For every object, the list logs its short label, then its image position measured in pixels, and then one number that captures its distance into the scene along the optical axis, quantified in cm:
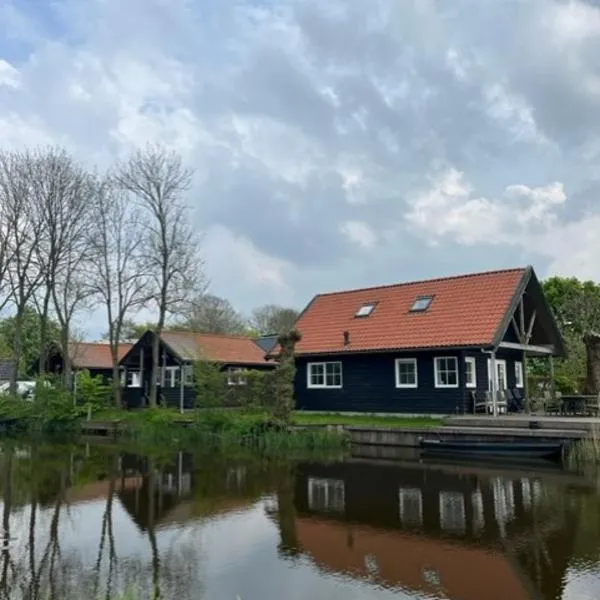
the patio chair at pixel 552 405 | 2245
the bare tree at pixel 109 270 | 3031
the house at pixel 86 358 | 3806
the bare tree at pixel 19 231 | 2895
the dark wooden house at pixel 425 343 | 2181
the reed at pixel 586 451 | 1542
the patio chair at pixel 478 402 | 2170
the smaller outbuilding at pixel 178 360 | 3076
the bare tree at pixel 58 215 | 2936
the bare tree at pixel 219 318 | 5069
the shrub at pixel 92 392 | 2917
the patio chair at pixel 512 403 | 2314
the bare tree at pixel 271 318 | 5481
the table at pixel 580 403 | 2038
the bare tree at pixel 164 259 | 2998
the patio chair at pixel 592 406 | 2016
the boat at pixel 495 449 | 1638
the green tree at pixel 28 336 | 4781
